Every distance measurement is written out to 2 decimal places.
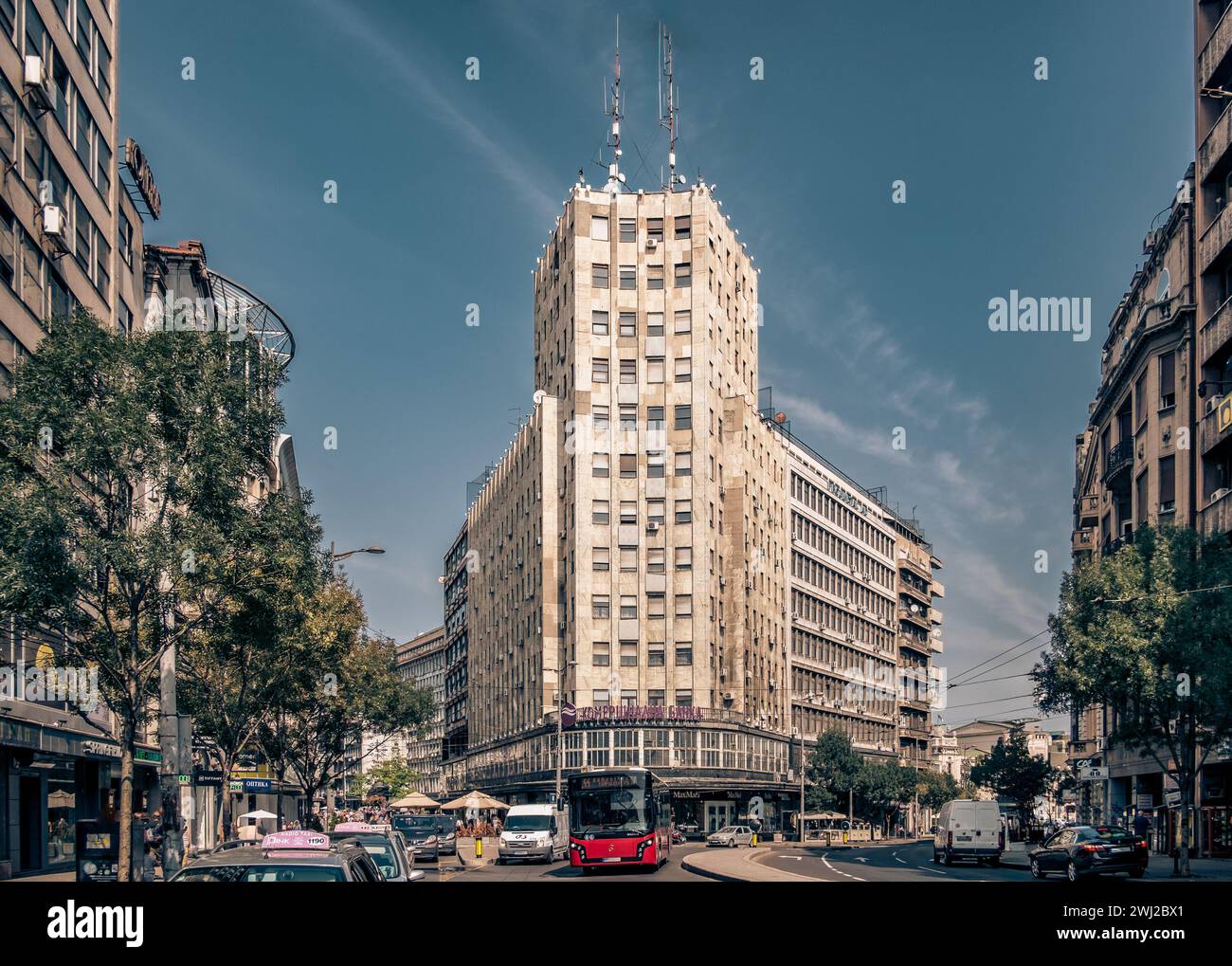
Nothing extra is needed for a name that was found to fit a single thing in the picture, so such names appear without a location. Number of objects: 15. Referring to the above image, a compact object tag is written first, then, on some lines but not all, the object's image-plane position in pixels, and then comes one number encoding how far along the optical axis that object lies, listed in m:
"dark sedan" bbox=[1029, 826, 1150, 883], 34.72
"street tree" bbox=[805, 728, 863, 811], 103.81
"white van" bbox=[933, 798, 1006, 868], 49.19
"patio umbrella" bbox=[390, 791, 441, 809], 76.00
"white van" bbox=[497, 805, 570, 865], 49.22
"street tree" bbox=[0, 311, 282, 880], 24.48
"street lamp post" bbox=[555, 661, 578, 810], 82.62
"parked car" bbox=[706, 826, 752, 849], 71.34
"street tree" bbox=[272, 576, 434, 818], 42.64
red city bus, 37.81
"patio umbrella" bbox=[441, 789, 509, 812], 77.00
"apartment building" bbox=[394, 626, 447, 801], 184.50
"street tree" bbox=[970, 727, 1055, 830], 102.44
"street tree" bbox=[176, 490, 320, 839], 27.86
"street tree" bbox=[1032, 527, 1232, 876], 37.31
